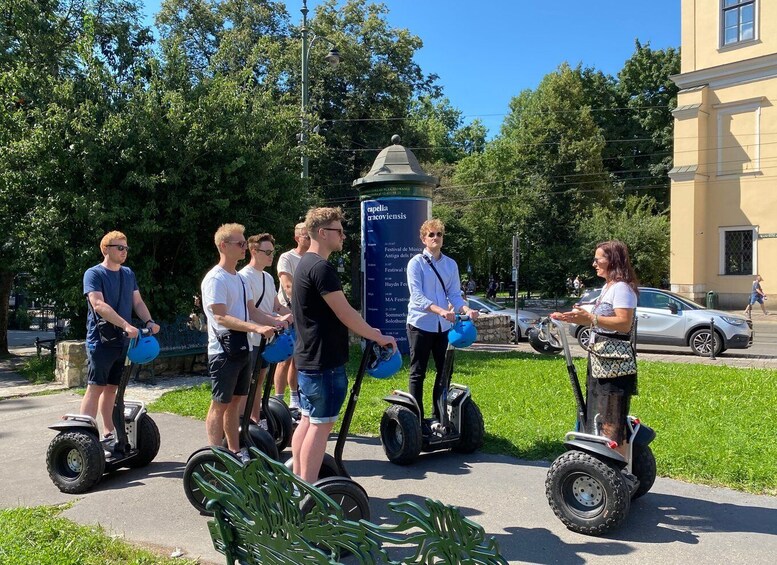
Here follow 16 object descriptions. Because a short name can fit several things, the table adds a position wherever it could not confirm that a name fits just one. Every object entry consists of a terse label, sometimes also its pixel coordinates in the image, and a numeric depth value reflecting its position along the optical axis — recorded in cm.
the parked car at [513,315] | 1736
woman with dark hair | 421
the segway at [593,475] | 397
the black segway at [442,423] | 546
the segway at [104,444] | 502
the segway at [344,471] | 381
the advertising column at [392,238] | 1101
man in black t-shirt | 385
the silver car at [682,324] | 1402
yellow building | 2766
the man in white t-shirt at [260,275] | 567
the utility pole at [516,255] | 1791
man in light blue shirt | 570
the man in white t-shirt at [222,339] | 466
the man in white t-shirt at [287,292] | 650
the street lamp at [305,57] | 1902
